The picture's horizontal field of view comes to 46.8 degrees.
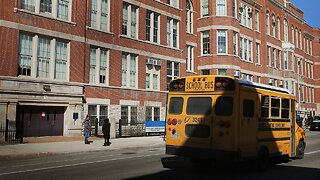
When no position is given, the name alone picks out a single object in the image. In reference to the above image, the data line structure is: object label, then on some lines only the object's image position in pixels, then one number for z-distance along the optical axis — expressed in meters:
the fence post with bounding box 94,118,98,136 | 26.47
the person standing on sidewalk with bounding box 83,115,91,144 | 21.47
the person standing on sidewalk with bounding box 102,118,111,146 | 21.11
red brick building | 23.36
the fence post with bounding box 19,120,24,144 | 20.75
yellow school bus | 10.84
